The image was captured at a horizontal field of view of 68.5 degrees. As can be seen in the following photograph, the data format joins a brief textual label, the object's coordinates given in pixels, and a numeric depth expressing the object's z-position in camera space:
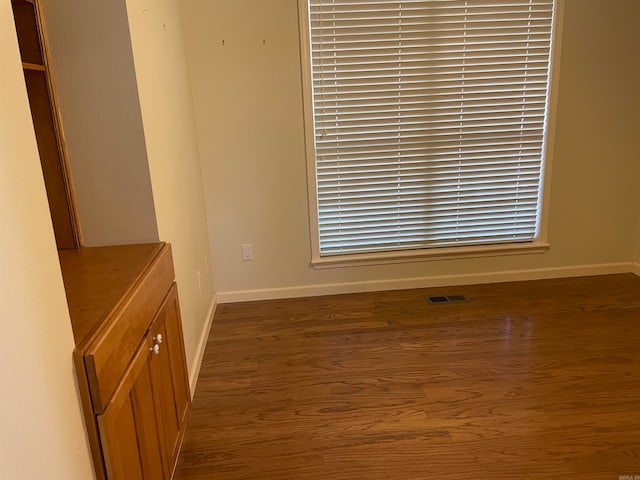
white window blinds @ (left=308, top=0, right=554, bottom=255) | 2.97
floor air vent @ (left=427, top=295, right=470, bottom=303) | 3.21
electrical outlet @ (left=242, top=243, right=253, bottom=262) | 3.24
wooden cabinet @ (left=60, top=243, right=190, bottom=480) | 1.13
